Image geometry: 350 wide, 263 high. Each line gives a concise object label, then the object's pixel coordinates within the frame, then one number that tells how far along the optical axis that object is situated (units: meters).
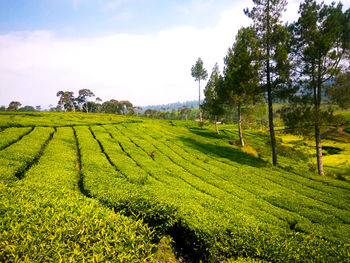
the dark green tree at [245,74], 21.53
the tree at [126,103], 117.94
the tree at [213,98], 38.16
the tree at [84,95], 110.63
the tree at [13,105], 103.38
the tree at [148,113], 134.50
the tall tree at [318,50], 17.33
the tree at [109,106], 117.44
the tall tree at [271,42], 19.70
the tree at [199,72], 59.78
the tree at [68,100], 109.44
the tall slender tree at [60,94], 106.64
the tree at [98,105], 125.03
